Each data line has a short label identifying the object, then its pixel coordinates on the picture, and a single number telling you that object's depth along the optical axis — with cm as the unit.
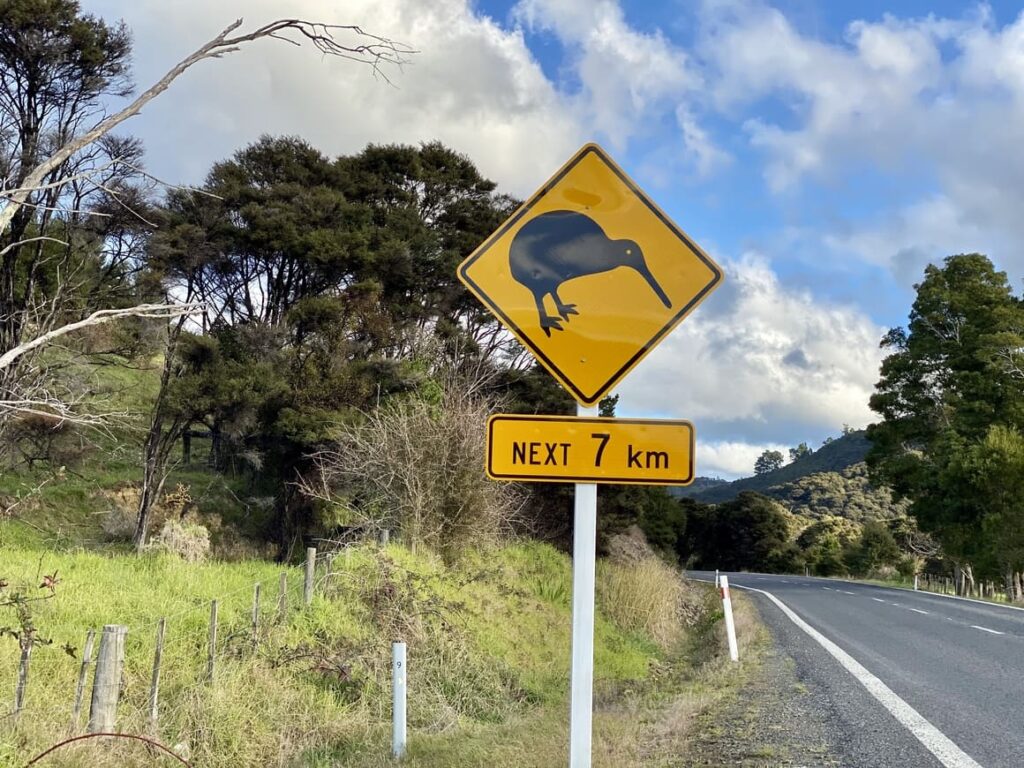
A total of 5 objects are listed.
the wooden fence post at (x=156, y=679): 593
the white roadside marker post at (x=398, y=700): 600
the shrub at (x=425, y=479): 1397
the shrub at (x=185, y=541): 1440
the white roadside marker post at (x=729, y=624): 959
